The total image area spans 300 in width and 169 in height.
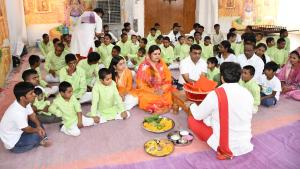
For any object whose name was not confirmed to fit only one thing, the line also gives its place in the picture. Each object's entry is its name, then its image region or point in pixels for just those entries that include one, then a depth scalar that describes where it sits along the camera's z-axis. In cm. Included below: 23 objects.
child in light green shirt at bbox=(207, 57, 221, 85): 379
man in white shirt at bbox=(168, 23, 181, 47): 575
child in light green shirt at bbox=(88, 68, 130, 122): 301
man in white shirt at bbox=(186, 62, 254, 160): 222
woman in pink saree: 376
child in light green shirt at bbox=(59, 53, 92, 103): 349
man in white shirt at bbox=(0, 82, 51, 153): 238
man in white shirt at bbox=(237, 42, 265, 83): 371
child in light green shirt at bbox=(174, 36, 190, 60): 504
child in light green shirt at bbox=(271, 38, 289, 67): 459
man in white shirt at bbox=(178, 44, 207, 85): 367
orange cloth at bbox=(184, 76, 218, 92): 283
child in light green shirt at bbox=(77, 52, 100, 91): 396
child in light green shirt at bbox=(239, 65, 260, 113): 306
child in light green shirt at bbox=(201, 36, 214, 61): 492
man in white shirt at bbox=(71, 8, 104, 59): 474
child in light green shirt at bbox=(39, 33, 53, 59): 529
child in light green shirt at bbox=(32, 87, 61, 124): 303
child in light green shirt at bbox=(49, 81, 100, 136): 275
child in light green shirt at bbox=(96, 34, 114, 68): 483
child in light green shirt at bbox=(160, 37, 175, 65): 500
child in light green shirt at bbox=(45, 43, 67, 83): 433
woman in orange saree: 332
